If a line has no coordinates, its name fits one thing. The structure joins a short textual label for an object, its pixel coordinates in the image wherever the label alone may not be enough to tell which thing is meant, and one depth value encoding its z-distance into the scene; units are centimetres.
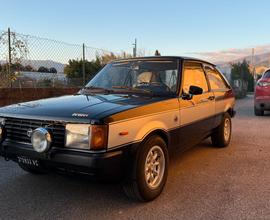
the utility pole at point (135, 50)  914
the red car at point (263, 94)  763
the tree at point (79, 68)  664
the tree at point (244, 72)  2460
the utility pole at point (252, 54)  4103
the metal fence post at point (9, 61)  547
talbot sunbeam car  220
